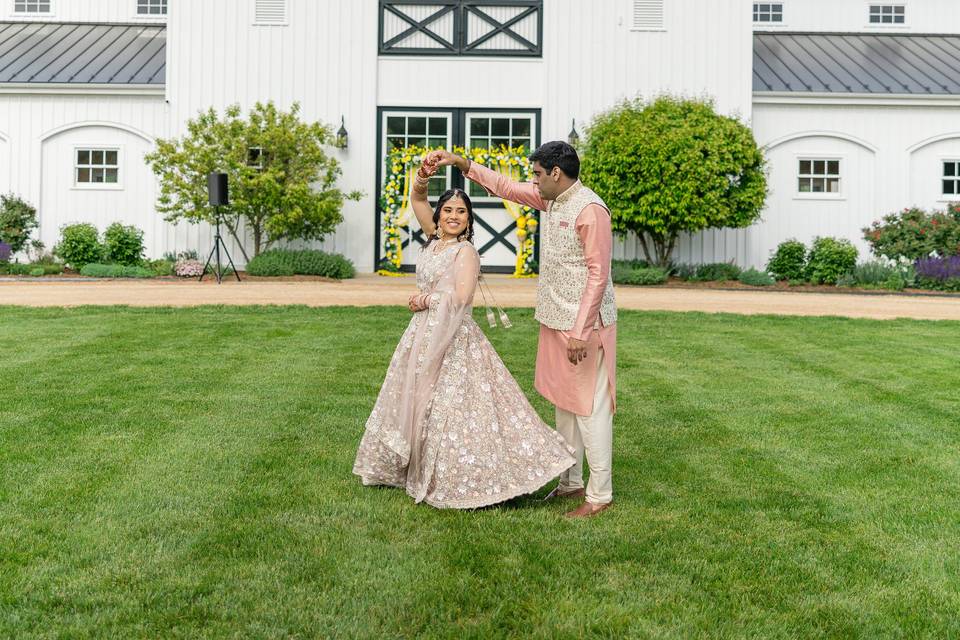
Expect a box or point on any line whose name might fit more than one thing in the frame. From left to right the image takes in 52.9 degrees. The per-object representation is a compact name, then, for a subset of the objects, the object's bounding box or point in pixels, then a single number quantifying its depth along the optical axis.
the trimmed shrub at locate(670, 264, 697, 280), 18.05
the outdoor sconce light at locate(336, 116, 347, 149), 18.02
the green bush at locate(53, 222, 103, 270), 17.98
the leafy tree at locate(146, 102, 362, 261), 16.66
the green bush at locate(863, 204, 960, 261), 16.88
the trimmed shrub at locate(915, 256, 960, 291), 16.16
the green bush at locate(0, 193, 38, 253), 18.44
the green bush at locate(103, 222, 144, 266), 18.19
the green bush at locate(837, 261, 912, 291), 16.73
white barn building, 18.39
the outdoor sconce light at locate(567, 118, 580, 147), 18.25
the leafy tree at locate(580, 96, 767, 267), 16.64
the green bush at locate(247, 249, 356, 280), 16.36
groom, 4.46
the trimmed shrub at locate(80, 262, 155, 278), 16.62
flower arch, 18.11
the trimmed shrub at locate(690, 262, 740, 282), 17.91
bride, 4.64
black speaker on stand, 15.77
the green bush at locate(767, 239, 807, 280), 18.28
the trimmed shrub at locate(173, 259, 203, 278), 16.38
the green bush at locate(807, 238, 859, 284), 17.22
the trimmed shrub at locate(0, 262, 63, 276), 17.23
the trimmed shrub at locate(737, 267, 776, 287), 17.28
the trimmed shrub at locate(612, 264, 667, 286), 16.70
